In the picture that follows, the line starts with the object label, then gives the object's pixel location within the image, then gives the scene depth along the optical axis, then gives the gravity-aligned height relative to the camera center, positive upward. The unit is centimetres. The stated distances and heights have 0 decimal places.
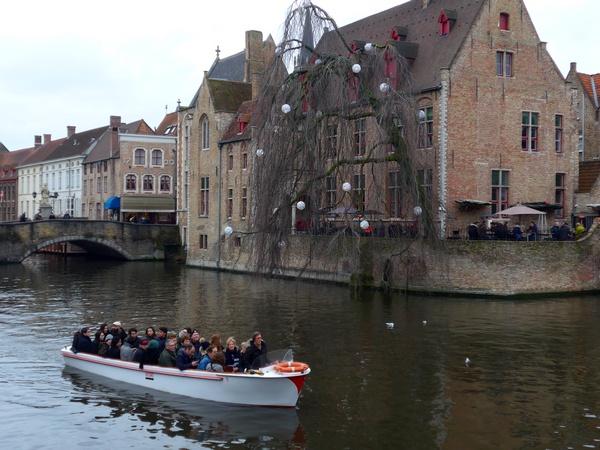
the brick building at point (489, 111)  3159 +543
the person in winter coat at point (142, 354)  1540 -226
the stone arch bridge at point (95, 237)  4578 +4
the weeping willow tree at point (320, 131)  2477 +344
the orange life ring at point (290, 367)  1361 -220
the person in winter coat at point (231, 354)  1470 -214
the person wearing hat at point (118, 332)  1686 -200
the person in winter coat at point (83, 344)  1684 -227
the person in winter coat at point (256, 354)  1434 -209
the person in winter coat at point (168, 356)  1521 -226
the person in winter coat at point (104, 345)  1664 -226
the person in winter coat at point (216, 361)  1438 -223
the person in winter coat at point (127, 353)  1608 -233
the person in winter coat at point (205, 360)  1448 -222
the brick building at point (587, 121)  4272 +655
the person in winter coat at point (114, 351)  1631 -232
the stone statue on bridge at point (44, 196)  5256 +282
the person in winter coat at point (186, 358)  1468 -223
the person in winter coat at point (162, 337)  1563 -199
